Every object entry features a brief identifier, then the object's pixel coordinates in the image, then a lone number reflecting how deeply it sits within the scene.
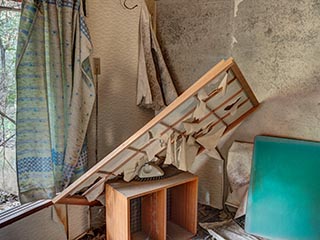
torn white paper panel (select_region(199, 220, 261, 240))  2.10
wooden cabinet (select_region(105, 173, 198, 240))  1.88
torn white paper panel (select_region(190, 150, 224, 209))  2.54
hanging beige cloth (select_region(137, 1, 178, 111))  2.48
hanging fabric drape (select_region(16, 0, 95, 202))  1.77
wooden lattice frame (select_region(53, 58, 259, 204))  1.46
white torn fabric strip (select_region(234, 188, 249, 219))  2.29
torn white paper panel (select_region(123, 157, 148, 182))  1.99
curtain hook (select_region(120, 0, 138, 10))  2.36
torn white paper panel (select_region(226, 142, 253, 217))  2.31
